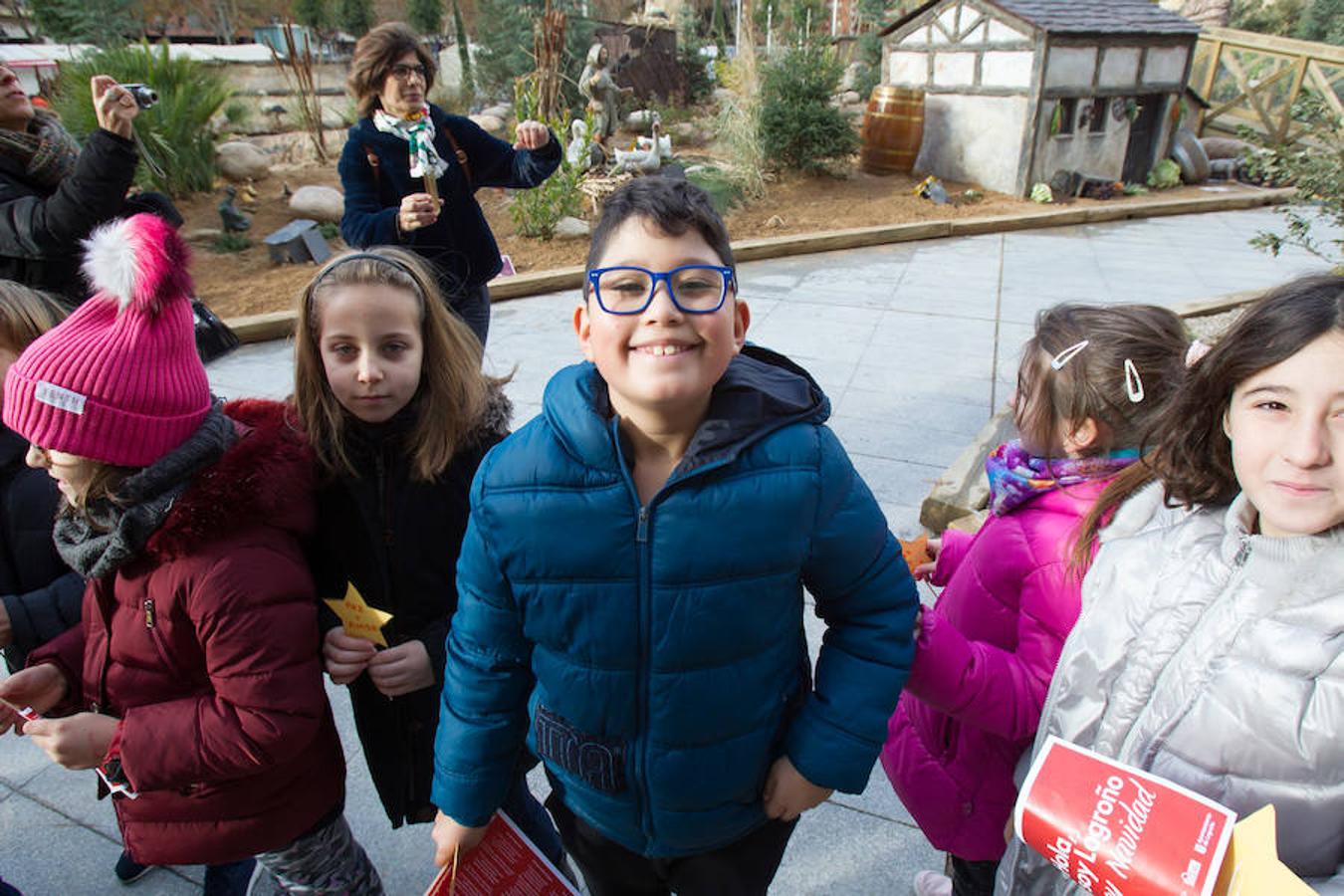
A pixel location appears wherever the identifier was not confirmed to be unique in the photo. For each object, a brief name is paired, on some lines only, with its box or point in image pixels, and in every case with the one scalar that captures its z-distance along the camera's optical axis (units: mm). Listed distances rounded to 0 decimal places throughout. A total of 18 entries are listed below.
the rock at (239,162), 10562
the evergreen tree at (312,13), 19320
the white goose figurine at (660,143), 10576
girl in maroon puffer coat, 1314
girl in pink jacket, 1351
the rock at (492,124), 13673
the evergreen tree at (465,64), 16062
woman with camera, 2668
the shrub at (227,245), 8469
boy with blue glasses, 1146
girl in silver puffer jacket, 991
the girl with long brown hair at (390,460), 1605
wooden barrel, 11578
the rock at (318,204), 9398
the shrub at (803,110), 10992
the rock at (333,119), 13281
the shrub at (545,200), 8477
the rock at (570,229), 8633
